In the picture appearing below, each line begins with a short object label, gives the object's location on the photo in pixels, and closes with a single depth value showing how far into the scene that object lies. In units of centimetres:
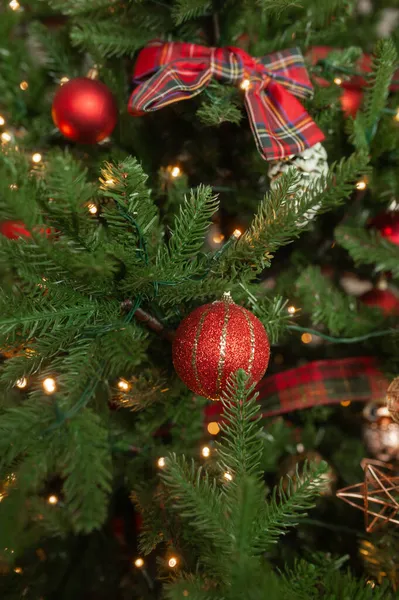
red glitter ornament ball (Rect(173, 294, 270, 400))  43
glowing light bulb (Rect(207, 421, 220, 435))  72
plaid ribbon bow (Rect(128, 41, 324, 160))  57
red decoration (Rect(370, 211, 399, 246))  73
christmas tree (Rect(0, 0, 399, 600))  37
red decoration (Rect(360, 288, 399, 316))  83
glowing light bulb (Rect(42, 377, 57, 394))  37
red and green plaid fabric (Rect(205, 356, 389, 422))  66
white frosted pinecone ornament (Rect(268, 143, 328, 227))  60
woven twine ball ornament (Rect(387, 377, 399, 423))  56
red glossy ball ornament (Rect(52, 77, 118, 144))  63
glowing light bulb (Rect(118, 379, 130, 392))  54
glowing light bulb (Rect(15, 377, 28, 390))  42
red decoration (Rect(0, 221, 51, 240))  67
